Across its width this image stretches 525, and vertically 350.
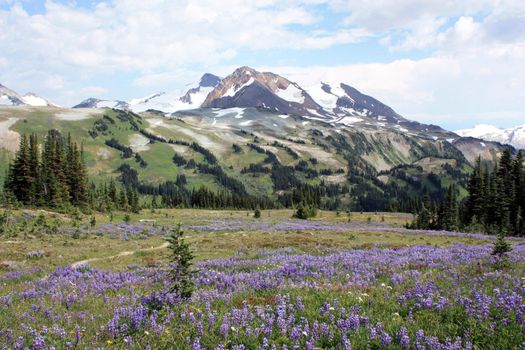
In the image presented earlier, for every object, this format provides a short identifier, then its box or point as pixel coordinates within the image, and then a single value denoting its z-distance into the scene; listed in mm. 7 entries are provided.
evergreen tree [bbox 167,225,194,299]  9755
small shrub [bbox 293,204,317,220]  84956
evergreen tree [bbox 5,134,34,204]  69750
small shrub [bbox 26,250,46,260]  23836
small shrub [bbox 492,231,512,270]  14524
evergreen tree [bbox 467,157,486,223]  74281
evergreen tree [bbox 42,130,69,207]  68688
